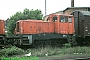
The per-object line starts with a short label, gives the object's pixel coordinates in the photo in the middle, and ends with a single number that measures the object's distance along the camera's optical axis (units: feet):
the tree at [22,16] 96.27
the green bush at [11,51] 40.36
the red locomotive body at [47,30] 53.97
